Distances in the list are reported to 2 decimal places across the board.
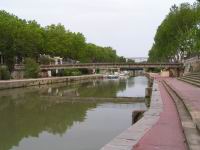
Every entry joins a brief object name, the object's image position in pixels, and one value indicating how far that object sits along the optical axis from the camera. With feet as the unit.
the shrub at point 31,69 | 132.29
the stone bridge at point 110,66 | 141.96
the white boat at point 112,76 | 204.23
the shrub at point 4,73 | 116.28
